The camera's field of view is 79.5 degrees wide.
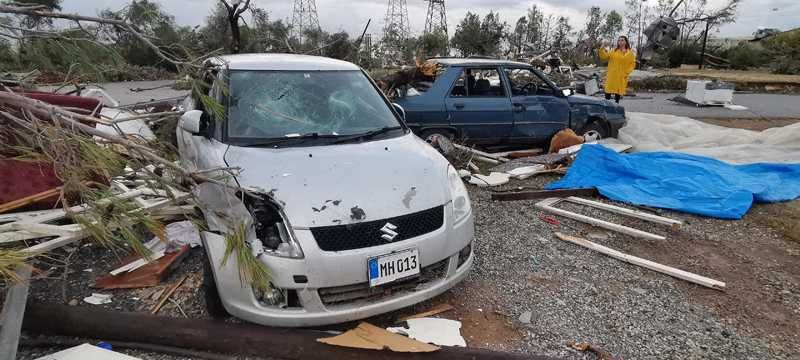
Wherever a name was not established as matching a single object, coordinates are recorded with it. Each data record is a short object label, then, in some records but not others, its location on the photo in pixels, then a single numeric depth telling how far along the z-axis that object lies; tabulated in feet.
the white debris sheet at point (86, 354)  7.80
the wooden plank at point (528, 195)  17.70
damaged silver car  8.25
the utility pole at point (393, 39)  48.44
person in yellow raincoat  30.68
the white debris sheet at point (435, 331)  9.07
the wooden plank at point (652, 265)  11.74
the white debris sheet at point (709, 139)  21.66
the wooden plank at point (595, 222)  14.56
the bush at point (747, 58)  90.38
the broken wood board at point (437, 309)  9.99
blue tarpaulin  17.03
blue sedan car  21.56
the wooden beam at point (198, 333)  8.32
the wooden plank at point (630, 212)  15.31
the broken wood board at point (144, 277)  10.99
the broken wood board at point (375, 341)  8.32
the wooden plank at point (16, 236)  9.96
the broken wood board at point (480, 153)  21.60
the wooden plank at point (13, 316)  7.77
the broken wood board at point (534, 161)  21.88
